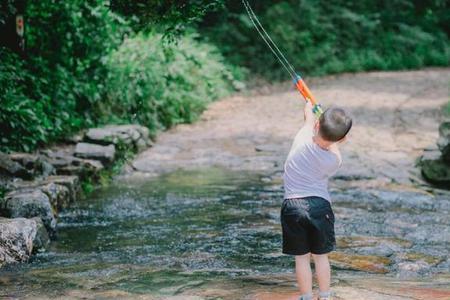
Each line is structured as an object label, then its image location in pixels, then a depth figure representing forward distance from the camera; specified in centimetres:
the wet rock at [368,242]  572
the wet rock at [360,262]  507
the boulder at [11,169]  722
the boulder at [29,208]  603
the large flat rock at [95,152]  873
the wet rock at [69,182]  730
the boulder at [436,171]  840
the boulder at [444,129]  870
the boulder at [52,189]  671
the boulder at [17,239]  519
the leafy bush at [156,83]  1127
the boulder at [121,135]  938
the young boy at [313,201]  395
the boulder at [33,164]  752
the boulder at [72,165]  808
